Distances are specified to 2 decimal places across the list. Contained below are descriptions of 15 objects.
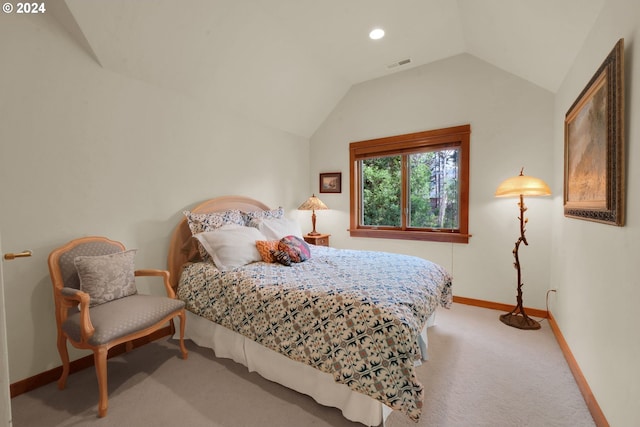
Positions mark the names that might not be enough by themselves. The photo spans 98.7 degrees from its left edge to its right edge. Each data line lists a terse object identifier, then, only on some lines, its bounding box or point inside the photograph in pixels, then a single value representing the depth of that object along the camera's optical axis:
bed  1.44
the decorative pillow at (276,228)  3.04
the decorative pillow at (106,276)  1.93
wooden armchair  1.68
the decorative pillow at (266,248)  2.63
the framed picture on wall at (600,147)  1.31
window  3.48
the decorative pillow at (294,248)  2.61
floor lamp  2.60
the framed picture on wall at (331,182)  4.43
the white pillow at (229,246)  2.45
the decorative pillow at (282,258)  2.54
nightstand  4.05
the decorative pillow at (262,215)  3.25
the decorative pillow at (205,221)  2.71
